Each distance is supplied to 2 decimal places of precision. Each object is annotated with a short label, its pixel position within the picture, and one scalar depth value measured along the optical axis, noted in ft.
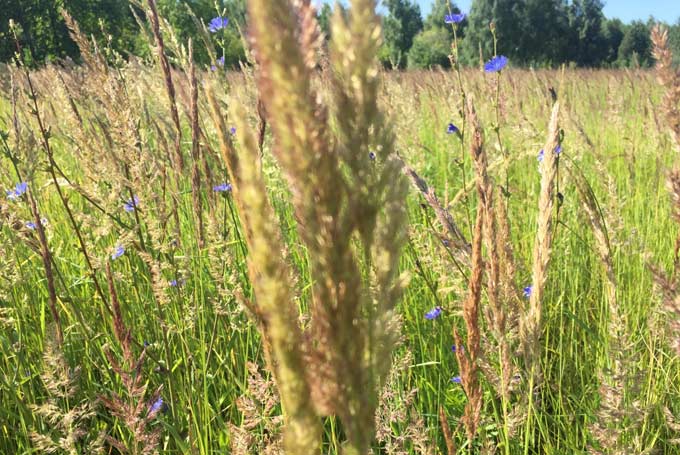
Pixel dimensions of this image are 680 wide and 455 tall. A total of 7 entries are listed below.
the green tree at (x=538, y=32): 188.85
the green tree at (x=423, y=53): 168.00
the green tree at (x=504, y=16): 186.54
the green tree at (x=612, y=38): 200.34
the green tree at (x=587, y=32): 196.34
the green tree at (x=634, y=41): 184.34
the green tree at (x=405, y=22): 215.10
